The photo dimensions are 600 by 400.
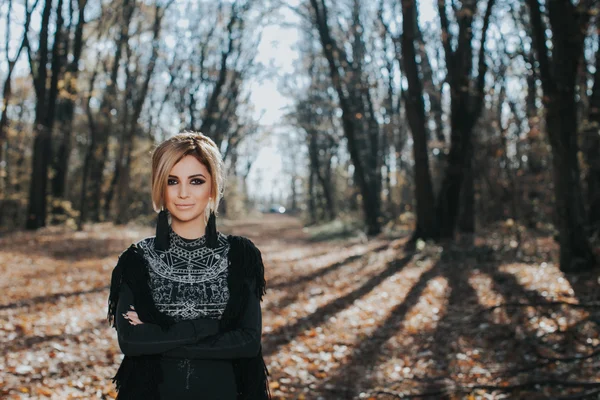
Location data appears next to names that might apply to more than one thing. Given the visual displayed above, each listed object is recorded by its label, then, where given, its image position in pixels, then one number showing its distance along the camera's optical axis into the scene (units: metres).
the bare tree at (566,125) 8.82
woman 2.12
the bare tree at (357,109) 19.36
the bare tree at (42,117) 18.22
